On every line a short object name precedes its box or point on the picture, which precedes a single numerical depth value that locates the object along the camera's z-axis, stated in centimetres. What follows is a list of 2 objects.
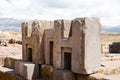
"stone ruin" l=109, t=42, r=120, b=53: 994
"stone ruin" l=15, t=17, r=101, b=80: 441
